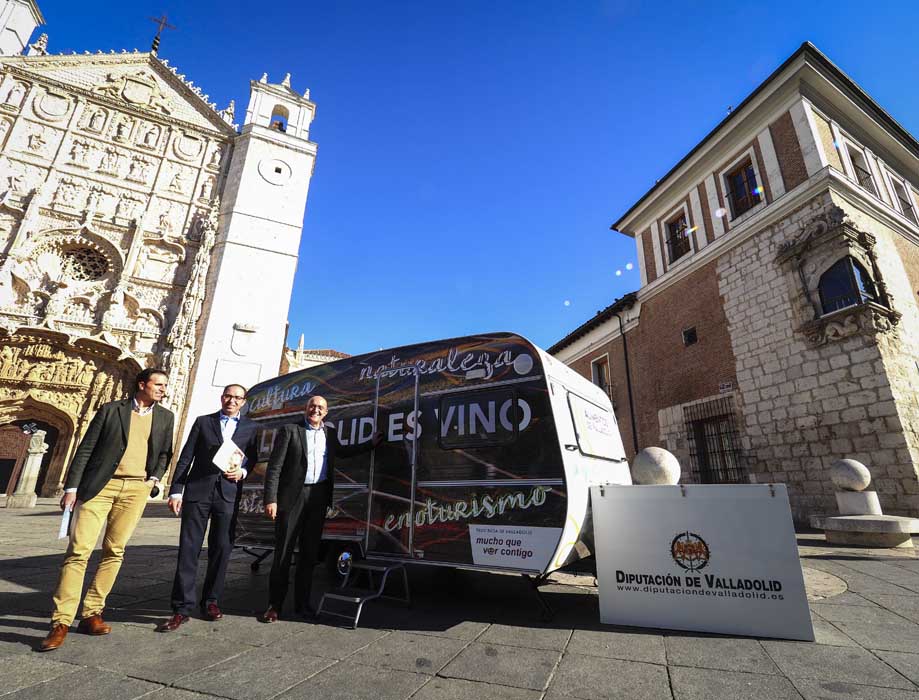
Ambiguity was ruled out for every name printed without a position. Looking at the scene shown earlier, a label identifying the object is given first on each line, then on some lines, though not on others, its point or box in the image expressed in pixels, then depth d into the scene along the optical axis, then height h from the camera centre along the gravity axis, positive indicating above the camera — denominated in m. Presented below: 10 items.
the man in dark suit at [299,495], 3.52 -0.11
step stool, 3.31 -0.87
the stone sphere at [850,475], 7.64 +0.37
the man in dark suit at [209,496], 3.38 -0.13
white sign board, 3.06 -0.51
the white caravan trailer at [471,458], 3.37 +0.26
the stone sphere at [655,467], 4.74 +0.27
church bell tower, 16.36 +9.81
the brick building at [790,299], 9.23 +5.15
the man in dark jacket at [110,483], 2.88 -0.04
